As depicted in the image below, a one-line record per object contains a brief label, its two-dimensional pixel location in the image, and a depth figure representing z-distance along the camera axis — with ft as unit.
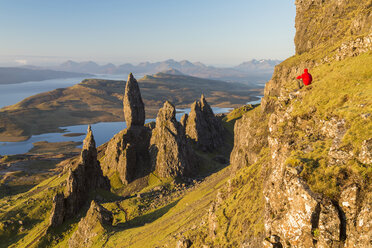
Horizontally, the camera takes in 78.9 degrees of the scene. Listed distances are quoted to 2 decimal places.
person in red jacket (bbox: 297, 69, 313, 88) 94.43
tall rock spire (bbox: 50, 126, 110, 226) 237.45
